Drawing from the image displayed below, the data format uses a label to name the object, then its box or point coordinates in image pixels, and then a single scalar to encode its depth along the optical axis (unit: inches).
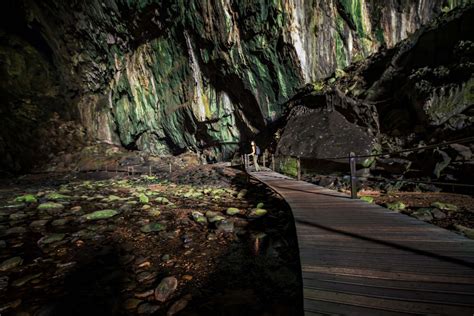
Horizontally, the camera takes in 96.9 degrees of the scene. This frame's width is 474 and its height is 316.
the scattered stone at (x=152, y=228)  168.6
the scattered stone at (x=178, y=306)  85.0
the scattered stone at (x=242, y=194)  289.6
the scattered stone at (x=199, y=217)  182.1
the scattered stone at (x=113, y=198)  279.8
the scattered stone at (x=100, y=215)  200.4
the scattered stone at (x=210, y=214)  194.5
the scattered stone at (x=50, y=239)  150.0
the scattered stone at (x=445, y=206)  211.0
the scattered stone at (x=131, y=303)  88.1
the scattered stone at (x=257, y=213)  198.9
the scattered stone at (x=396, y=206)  214.2
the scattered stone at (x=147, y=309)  85.2
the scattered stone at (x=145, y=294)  94.7
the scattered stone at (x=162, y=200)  258.5
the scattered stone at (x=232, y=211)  204.8
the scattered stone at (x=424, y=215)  185.5
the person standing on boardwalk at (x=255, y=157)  491.5
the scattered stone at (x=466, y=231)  135.5
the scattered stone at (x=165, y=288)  93.4
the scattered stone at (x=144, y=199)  263.0
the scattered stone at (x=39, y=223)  184.5
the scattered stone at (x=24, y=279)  104.1
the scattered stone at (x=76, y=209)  229.0
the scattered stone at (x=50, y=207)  236.1
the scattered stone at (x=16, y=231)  169.2
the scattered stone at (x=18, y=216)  204.7
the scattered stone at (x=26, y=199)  281.3
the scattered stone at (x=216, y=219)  178.7
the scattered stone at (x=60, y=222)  187.3
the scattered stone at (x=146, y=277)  106.3
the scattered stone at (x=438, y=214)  191.4
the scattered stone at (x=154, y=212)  210.7
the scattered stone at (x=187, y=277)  106.3
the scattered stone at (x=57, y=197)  288.2
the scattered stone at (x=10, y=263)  118.4
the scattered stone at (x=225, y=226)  163.9
